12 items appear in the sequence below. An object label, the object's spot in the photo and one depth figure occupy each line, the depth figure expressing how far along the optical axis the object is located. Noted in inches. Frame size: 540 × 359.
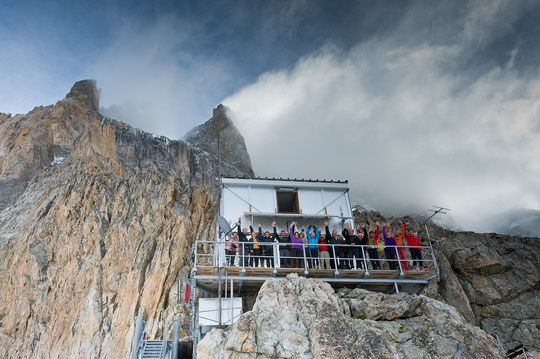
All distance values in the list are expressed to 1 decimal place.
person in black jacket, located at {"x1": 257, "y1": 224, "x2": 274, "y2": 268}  684.1
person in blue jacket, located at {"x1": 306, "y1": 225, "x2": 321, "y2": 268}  701.2
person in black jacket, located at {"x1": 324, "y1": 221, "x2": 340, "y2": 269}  689.6
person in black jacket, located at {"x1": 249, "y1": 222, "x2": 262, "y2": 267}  677.4
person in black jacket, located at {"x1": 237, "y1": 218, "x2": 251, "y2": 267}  691.3
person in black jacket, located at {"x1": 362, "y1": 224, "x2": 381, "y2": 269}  697.6
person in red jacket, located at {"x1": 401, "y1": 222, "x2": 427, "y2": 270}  716.0
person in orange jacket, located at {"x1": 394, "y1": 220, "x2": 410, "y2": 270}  716.7
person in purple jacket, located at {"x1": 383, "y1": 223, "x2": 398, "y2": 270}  705.0
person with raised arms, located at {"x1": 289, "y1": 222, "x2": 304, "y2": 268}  684.7
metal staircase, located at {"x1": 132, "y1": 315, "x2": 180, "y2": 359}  614.6
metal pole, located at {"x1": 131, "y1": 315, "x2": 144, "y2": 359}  613.0
